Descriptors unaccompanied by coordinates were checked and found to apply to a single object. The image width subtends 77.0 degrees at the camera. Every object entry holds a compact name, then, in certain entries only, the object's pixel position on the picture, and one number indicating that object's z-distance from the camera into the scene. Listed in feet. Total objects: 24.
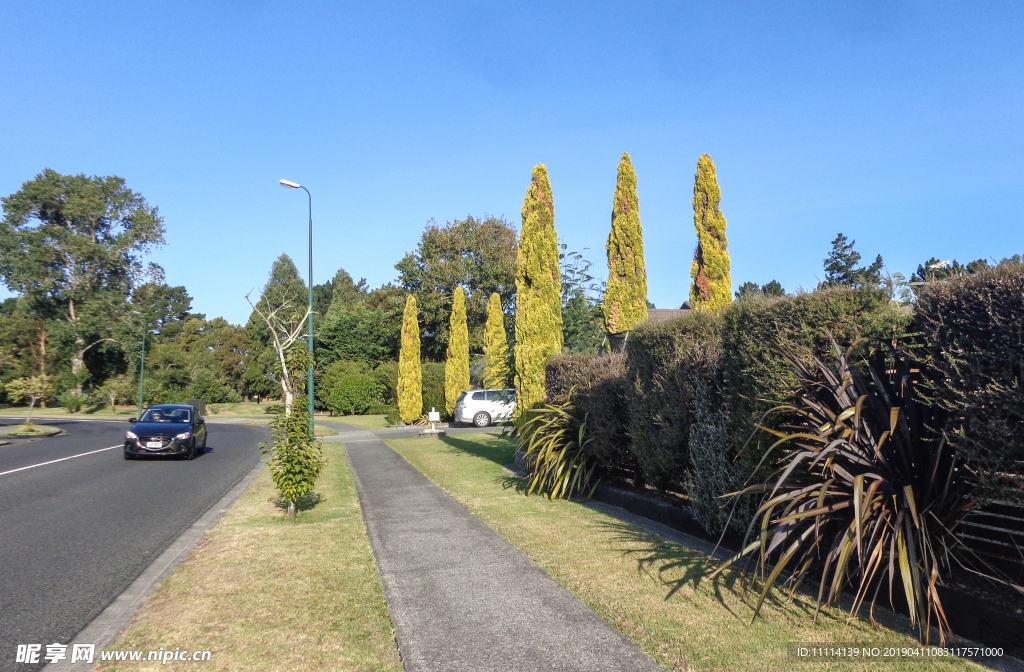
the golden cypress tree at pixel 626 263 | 53.83
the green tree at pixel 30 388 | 86.38
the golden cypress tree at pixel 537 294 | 42.88
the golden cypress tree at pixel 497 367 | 49.42
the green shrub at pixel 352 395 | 137.08
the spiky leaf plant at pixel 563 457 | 31.53
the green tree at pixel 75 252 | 170.50
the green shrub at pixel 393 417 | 106.01
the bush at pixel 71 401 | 155.94
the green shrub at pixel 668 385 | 21.91
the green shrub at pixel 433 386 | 119.14
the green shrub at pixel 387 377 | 144.10
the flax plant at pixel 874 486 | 13.14
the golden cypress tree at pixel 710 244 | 61.67
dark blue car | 51.75
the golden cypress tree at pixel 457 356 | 113.70
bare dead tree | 29.01
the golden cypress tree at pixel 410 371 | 106.22
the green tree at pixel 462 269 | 151.53
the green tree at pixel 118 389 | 164.76
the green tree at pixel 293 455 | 27.32
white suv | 96.37
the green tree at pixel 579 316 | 50.55
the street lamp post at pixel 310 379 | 60.59
